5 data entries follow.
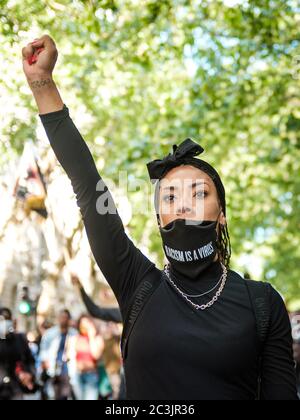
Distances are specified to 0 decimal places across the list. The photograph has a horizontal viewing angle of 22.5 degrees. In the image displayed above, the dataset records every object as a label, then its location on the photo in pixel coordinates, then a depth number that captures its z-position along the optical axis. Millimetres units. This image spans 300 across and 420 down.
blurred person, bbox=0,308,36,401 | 9570
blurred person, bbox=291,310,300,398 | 7973
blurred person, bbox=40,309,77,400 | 11523
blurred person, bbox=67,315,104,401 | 11101
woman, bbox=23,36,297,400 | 2326
